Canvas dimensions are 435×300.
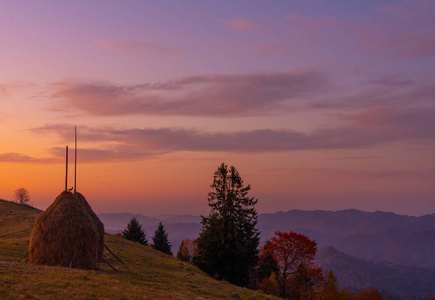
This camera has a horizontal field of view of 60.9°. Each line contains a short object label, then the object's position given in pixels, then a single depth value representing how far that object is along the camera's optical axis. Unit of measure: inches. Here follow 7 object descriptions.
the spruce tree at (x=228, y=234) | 2384.4
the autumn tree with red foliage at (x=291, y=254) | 2445.9
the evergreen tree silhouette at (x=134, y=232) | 4212.4
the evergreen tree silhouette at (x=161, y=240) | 4020.7
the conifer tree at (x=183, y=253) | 3966.5
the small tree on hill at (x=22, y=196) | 5312.0
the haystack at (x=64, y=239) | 1100.5
